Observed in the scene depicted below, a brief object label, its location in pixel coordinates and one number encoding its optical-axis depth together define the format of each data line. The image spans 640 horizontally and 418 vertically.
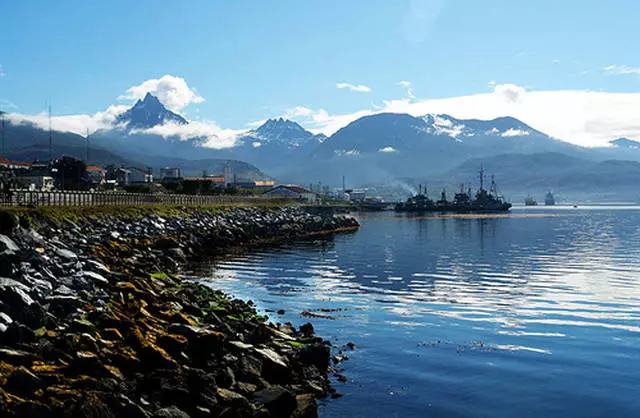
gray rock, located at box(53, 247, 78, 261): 26.73
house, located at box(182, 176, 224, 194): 149.70
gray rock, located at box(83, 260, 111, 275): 25.78
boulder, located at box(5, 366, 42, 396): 12.89
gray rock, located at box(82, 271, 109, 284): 22.93
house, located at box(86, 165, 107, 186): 192.12
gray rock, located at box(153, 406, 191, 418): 12.74
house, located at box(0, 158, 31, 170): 166.00
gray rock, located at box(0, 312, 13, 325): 15.80
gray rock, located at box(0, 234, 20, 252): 22.51
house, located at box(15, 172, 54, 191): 142.00
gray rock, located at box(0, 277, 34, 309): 17.31
